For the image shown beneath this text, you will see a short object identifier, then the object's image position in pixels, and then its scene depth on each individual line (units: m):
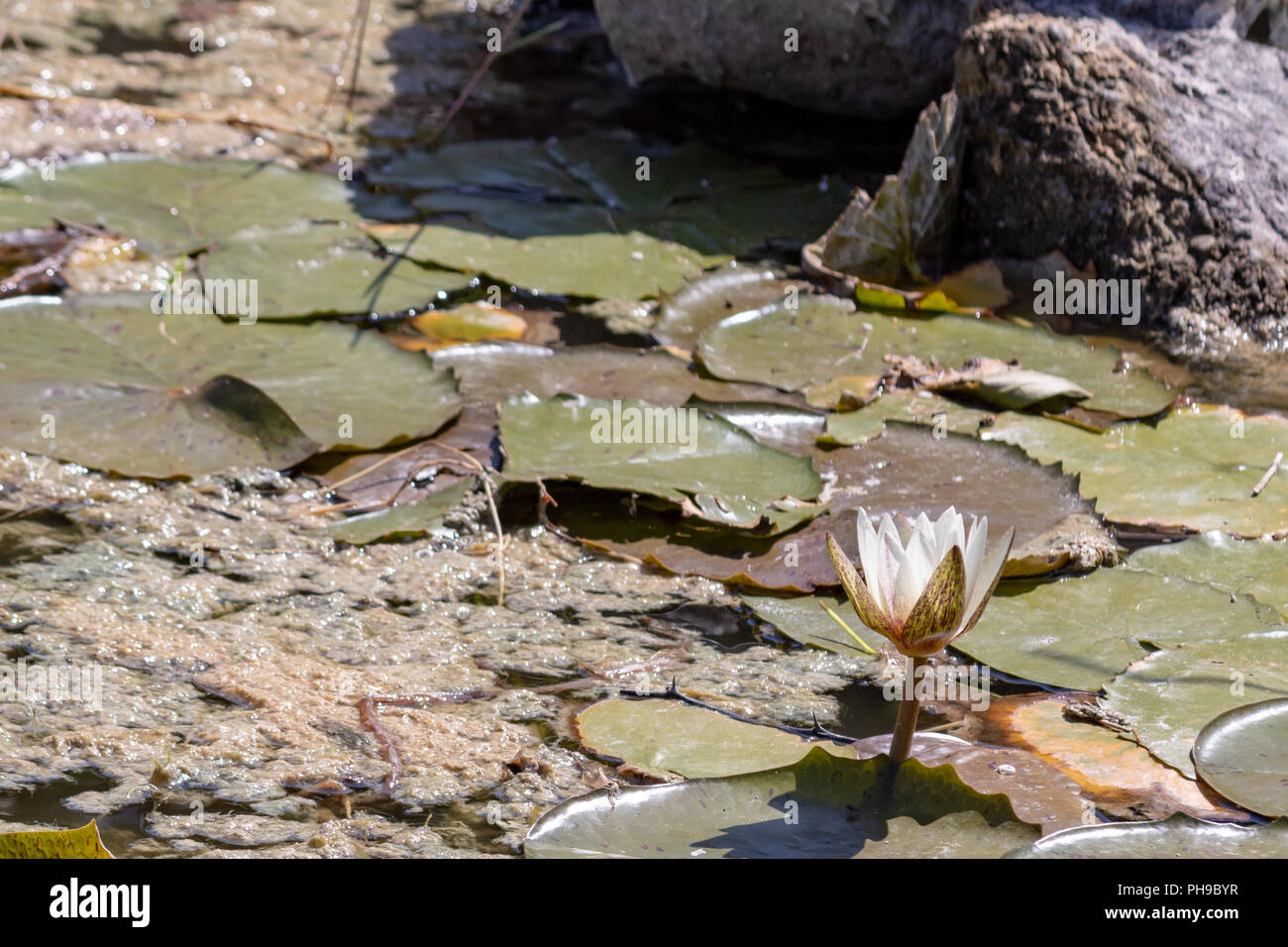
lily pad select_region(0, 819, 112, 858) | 2.19
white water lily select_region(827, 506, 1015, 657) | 2.59
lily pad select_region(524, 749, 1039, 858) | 2.60
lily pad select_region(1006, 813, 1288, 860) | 2.60
